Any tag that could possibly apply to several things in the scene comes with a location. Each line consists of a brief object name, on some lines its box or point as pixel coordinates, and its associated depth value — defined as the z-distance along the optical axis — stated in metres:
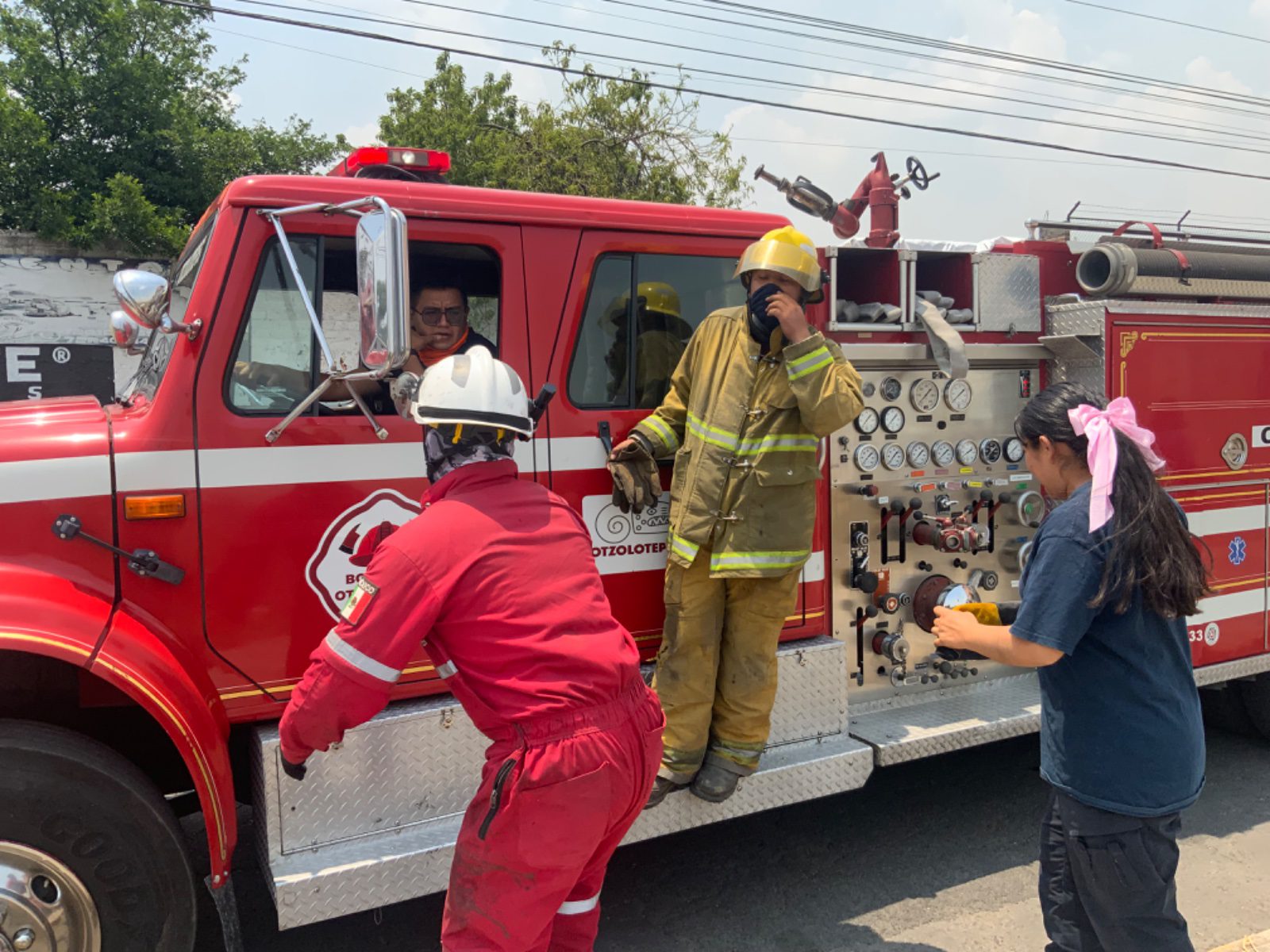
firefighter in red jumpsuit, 1.96
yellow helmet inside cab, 3.39
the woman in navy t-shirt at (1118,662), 2.27
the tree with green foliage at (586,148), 17.34
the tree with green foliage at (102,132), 13.12
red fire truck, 2.49
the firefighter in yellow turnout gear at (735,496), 3.22
